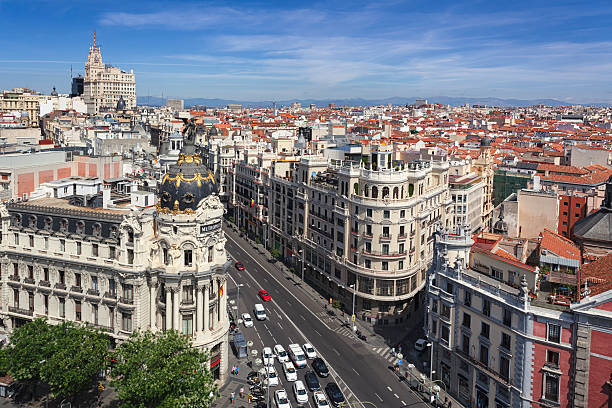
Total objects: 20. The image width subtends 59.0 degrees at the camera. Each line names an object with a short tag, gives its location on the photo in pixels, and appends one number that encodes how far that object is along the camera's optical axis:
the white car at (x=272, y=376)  76.78
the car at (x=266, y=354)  83.44
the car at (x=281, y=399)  71.00
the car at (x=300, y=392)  72.75
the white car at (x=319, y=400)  71.56
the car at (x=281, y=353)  83.94
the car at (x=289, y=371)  78.75
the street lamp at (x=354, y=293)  98.14
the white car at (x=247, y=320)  96.36
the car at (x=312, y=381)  76.00
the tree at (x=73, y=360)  63.66
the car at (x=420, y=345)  87.77
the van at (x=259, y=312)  99.89
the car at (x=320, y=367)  80.14
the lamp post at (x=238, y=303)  102.59
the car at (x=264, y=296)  109.00
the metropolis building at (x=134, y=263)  73.81
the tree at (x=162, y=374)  60.09
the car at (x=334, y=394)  73.06
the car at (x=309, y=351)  85.44
